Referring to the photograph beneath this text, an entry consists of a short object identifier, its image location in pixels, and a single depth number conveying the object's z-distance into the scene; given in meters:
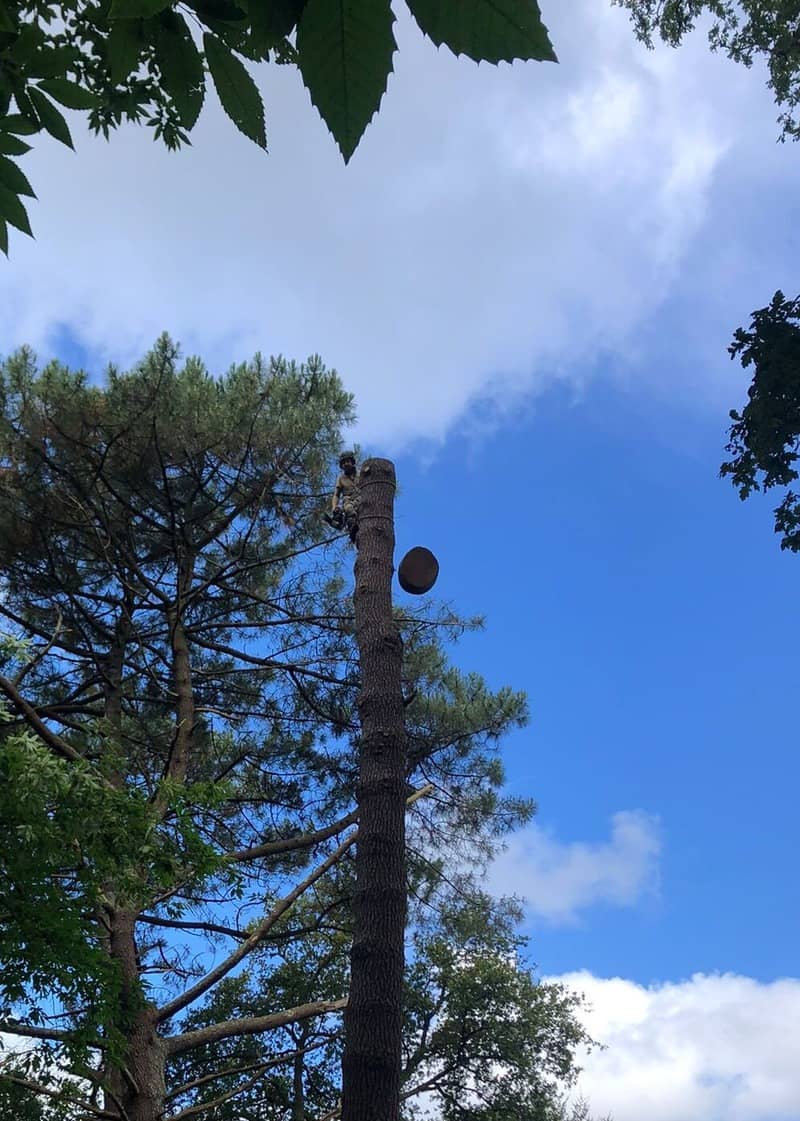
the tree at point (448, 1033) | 12.05
